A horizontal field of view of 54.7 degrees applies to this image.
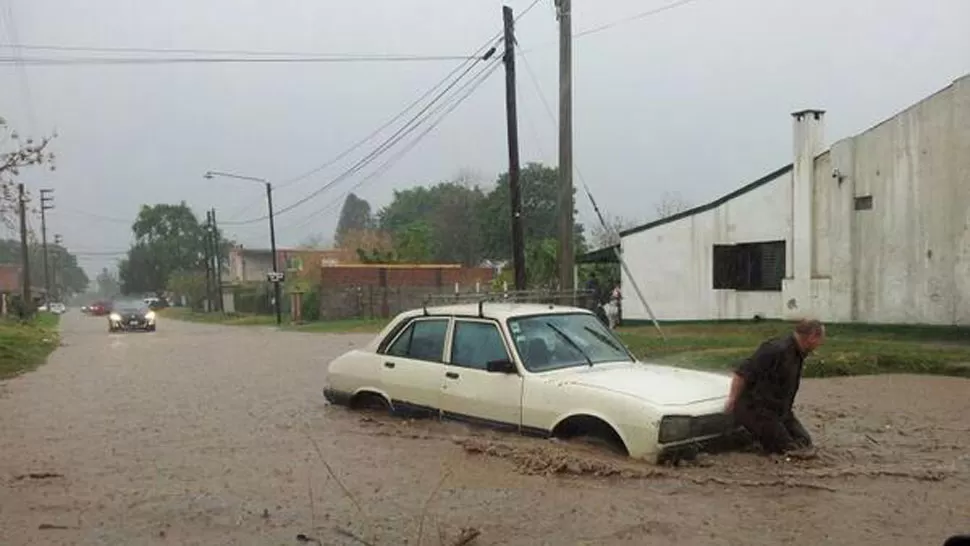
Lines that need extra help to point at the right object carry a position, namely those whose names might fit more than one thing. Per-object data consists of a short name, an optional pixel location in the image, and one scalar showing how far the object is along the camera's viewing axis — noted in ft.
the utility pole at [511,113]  60.08
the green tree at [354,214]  416.87
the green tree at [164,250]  355.15
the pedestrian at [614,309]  89.20
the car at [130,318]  131.95
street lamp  151.53
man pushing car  23.13
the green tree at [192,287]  271.90
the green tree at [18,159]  87.20
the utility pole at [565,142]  51.44
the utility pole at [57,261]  335.75
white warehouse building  65.21
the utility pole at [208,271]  240.73
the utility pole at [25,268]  153.26
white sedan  22.62
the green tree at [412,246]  189.47
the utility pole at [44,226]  237.86
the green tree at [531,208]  191.21
